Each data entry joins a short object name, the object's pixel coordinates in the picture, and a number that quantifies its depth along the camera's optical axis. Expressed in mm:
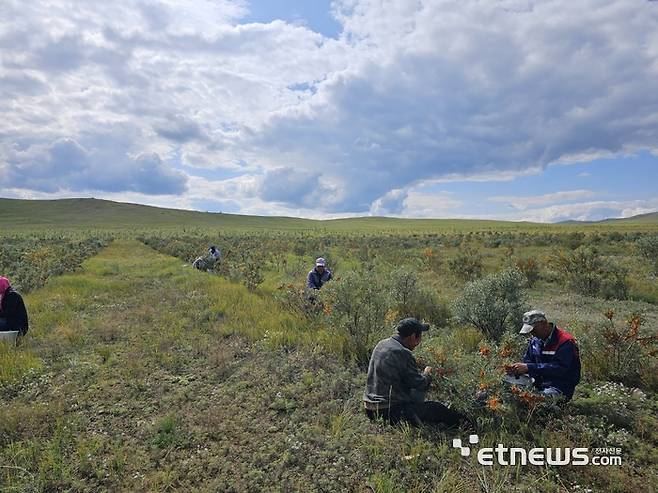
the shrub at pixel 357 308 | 7780
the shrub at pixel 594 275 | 13359
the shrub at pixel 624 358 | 6059
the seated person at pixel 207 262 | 19319
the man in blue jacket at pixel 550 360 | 5273
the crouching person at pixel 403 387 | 5090
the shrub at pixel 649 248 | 19188
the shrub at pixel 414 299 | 10461
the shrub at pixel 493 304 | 8711
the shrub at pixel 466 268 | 16556
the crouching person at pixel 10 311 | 8398
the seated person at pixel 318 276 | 11375
